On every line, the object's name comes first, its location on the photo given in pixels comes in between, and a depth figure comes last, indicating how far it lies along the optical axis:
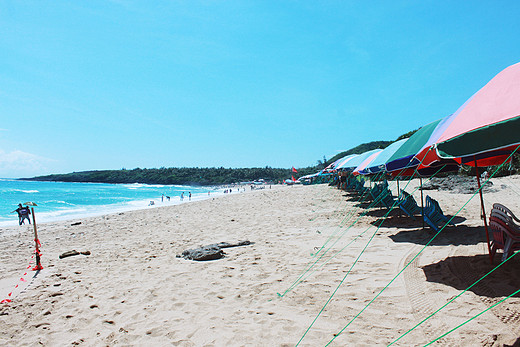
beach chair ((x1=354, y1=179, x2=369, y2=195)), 15.01
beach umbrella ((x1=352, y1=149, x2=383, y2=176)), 9.91
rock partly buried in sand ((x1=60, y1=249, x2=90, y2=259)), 7.01
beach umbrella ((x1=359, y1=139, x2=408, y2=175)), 8.47
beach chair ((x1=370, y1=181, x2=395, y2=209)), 9.28
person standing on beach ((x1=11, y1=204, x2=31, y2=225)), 15.10
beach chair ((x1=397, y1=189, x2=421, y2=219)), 7.72
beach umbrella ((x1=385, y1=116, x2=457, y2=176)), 5.99
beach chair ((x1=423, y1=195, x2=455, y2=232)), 6.13
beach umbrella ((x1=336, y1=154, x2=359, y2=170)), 14.16
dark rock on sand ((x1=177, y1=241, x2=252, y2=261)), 5.81
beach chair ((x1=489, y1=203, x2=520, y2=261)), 3.47
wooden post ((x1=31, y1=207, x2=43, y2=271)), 5.96
